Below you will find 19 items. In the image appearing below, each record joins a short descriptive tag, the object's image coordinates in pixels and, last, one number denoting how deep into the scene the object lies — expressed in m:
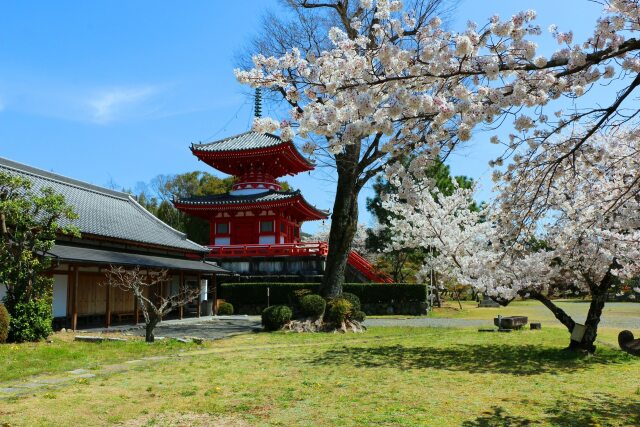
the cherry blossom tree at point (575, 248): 8.51
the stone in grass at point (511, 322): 15.67
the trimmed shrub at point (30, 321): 11.60
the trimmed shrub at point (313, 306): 15.80
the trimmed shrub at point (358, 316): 16.39
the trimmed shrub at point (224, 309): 24.55
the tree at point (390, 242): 30.62
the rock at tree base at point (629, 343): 6.11
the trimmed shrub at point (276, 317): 15.65
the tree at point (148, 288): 11.95
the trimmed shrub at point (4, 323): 11.05
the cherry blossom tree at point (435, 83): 4.63
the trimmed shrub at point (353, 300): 16.54
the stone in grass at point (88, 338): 12.11
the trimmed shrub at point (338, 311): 15.78
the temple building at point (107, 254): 16.27
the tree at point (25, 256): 11.88
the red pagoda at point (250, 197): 28.17
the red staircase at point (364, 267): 26.53
